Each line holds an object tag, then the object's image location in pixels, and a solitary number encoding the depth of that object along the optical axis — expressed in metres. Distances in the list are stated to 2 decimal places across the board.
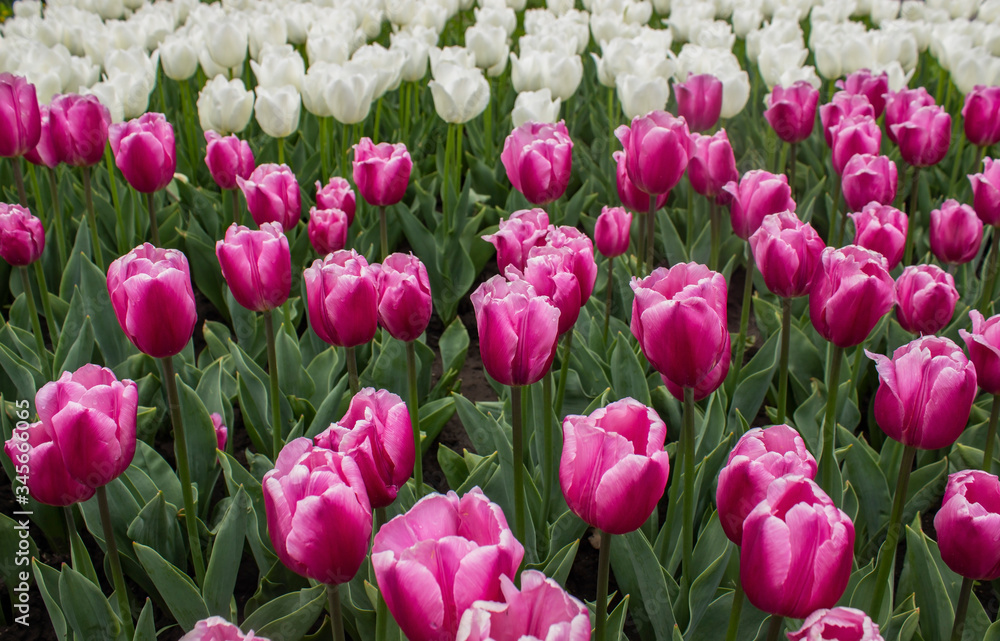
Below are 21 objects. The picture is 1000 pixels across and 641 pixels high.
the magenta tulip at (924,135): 1.96
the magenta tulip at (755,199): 1.72
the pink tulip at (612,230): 1.78
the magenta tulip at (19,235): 1.73
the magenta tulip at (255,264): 1.58
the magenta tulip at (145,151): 1.80
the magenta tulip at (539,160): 1.76
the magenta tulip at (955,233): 1.77
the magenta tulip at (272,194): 1.77
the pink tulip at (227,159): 1.88
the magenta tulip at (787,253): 1.59
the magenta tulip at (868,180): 1.80
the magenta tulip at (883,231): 1.66
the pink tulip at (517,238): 1.59
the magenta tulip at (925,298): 1.61
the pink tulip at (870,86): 2.42
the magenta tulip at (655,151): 1.72
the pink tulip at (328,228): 1.78
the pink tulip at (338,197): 1.82
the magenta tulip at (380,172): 1.84
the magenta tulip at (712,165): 1.85
